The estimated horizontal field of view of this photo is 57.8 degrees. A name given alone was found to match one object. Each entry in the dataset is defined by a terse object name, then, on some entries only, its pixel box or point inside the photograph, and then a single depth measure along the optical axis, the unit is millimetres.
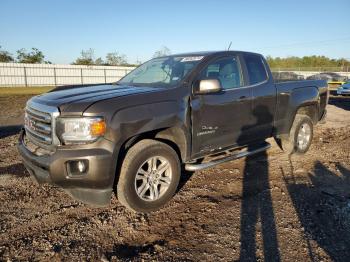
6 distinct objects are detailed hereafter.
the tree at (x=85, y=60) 50194
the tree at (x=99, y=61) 53116
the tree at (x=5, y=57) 43281
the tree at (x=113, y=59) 55562
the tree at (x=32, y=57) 44844
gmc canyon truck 3260
